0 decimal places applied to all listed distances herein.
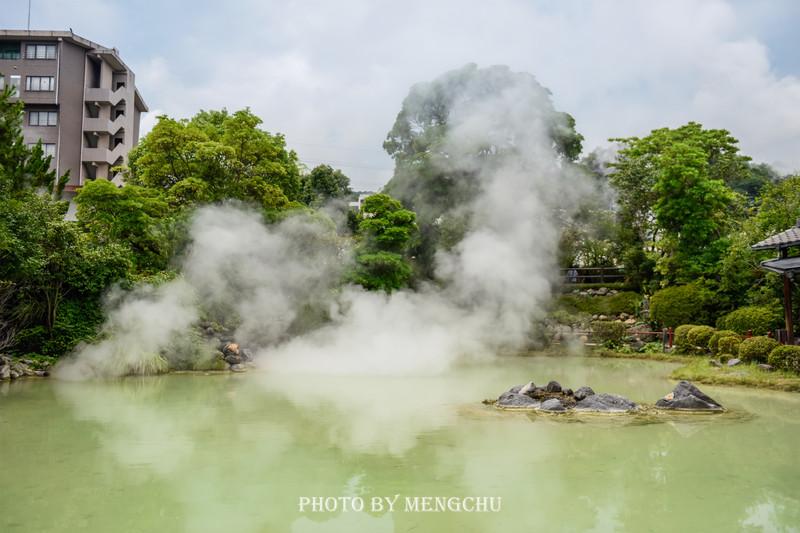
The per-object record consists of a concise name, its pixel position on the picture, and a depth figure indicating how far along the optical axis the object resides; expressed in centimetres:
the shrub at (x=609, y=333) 2088
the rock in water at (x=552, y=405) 988
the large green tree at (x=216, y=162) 1886
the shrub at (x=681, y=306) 1989
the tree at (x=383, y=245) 1989
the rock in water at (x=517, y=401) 1025
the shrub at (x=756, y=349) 1383
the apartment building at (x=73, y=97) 3288
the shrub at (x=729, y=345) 1538
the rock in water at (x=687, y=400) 995
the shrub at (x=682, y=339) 1828
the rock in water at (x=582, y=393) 1051
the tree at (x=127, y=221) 1691
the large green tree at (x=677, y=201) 2145
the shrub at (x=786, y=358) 1303
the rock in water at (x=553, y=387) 1116
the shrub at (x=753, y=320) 1689
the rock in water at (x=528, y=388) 1097
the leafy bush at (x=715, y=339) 1627
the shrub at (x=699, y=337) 1756
